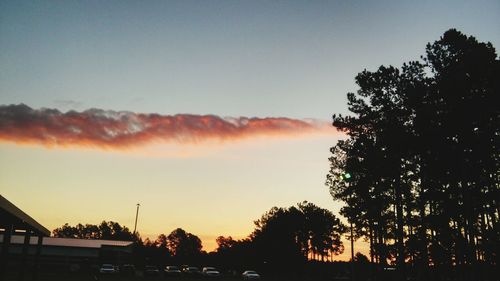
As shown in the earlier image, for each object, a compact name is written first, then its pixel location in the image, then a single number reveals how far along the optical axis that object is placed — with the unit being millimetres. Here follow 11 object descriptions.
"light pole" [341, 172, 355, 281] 20688
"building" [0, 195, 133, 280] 70125
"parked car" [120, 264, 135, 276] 71456
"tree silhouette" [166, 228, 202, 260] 115438
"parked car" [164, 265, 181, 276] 76012
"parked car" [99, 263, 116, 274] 63338
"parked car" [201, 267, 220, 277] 70938
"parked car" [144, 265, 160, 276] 72438
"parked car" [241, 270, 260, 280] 63362
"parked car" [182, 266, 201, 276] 75369
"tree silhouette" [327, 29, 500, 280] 25156
